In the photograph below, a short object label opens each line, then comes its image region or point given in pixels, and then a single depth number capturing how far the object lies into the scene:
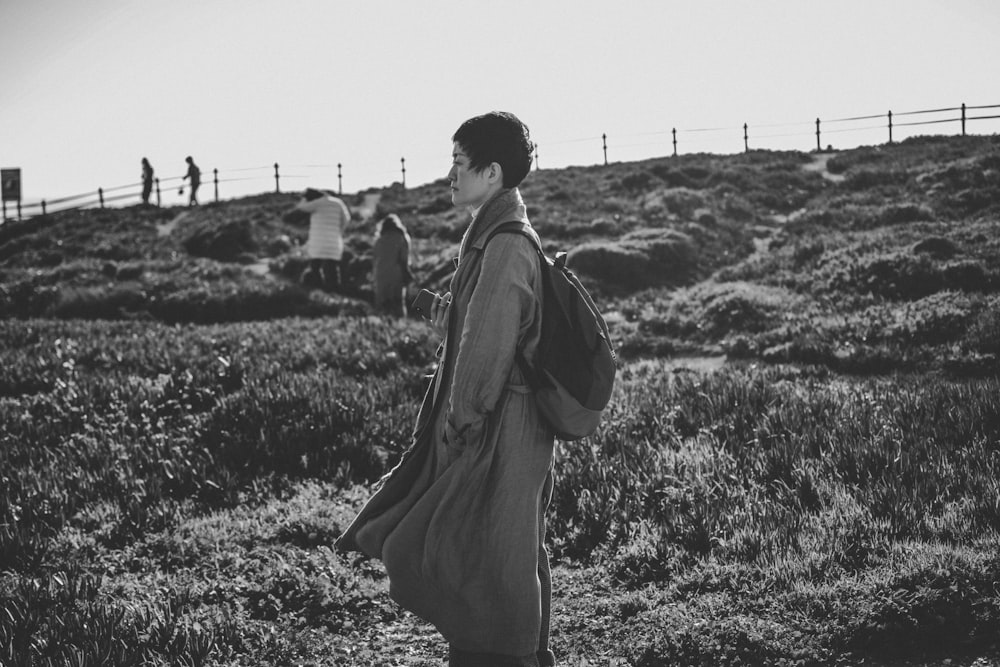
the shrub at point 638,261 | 16.02
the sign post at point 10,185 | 38.34
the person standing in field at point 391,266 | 14.04
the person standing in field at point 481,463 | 2.75
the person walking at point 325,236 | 15.58
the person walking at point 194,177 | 34.79
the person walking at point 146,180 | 36.72
